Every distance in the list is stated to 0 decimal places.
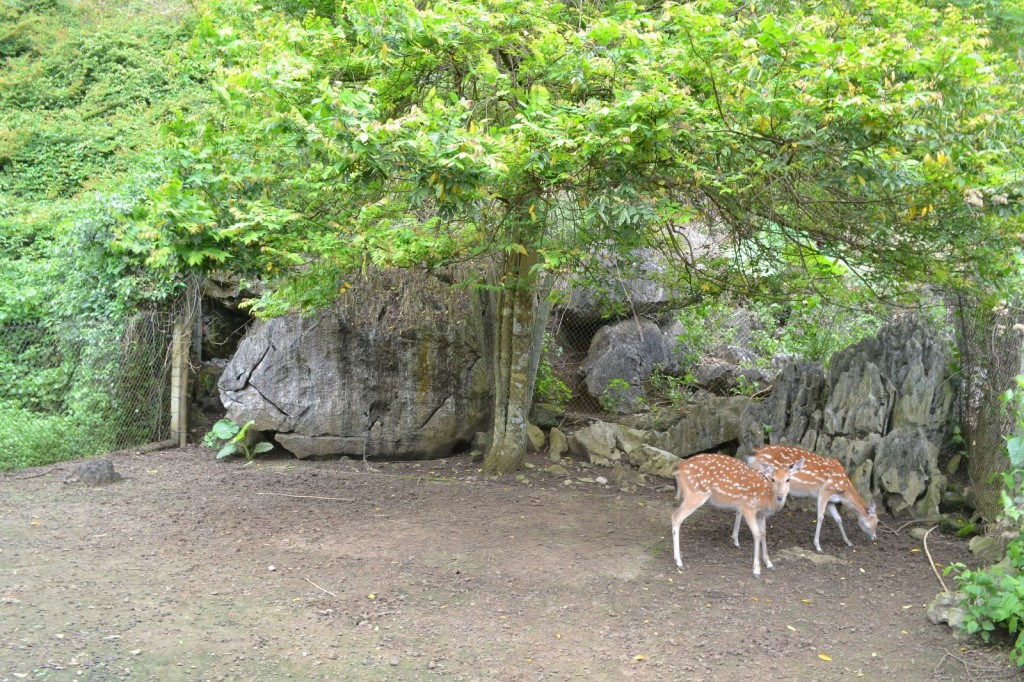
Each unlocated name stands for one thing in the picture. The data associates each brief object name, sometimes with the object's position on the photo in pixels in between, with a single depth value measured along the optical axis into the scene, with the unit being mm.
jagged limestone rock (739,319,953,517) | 7656
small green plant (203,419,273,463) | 9495
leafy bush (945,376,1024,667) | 4684
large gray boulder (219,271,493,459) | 9633
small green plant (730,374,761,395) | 10984
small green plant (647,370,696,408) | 11117
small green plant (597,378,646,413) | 11070
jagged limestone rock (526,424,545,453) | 9898
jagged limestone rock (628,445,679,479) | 9156
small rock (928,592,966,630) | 5404
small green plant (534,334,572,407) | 10898
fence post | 10141
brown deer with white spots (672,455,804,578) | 6492
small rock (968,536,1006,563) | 6293
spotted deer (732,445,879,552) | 6883
